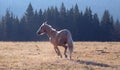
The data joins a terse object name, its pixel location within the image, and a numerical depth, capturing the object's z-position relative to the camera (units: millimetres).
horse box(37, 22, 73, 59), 24581
